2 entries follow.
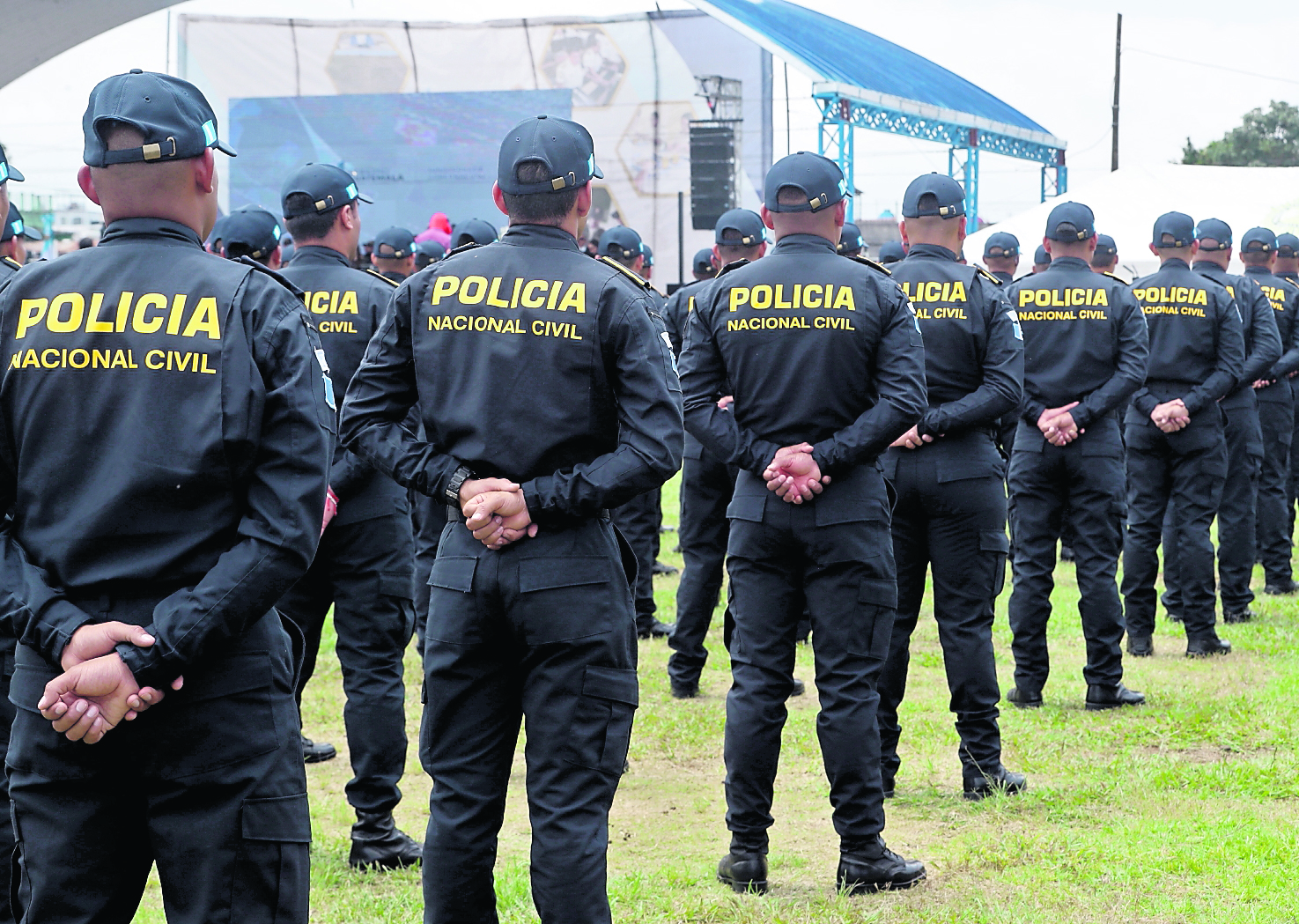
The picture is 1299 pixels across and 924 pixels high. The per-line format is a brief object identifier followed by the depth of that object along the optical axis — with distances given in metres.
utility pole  41.56
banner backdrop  32.22
